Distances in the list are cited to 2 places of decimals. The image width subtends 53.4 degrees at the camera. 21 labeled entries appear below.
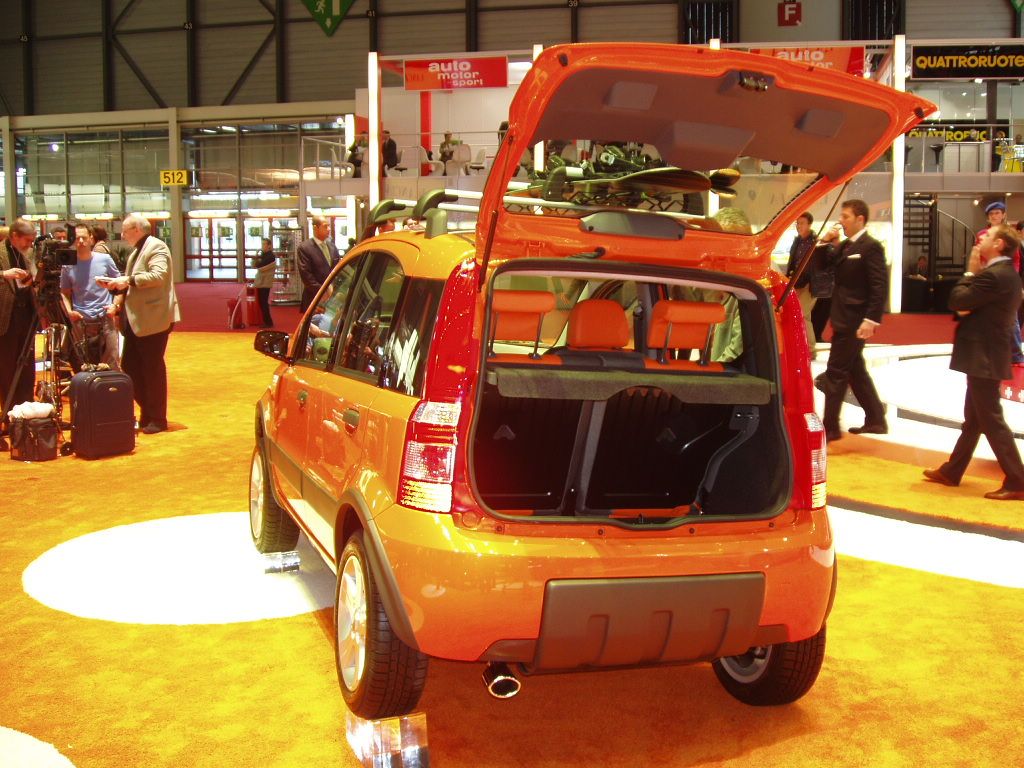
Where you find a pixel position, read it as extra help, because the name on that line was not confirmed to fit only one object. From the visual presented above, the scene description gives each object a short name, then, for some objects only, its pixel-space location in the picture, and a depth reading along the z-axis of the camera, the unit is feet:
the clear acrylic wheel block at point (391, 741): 9.00
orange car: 8.53
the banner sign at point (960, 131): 72.59
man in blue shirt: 27.50
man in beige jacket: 25.22
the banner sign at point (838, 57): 54.39
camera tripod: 24.34
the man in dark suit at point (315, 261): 38.27
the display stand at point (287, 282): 81.82
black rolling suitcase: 23.07
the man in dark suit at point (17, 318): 24.48
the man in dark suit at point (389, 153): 65.36
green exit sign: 100.94
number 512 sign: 104.88
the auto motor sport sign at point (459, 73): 58.39
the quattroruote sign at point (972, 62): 62.13
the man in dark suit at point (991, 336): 19.65
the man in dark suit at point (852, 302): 24.04
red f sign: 92.32
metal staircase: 79.61
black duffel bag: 22.70
